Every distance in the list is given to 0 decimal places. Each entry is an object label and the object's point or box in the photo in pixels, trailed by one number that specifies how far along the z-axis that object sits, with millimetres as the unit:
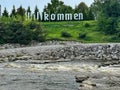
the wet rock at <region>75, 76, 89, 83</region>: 21264
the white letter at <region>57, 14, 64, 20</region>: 68728
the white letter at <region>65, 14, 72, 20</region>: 68107
